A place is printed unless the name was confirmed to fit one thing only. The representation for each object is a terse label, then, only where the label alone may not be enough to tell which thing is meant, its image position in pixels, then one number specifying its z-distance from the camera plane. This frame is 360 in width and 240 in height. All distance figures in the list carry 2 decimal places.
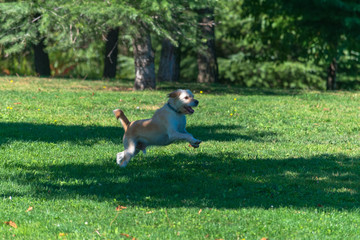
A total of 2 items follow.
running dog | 17.37
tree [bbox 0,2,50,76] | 45.09
